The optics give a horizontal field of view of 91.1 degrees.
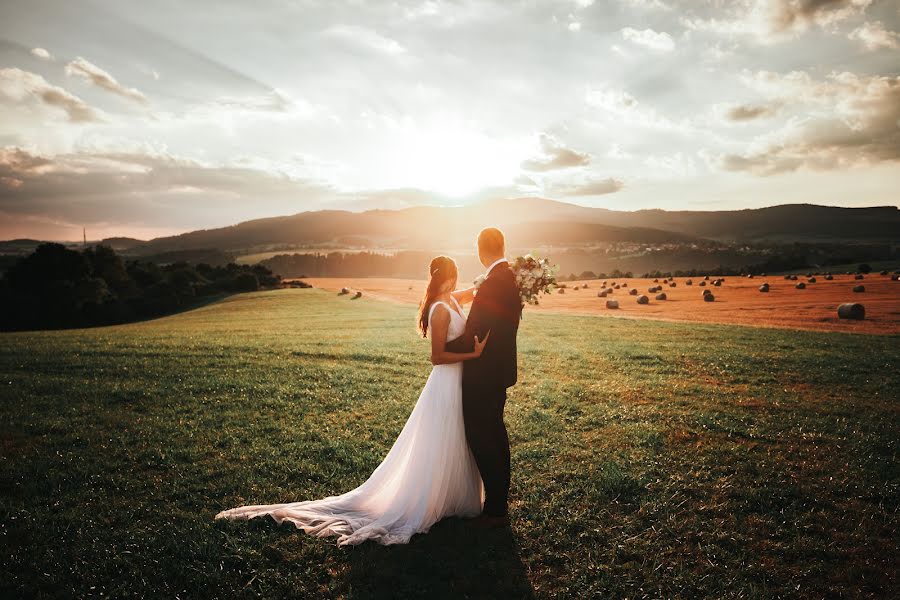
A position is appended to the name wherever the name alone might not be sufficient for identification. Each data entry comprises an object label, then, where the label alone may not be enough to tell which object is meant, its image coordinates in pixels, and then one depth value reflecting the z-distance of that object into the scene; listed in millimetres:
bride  5996
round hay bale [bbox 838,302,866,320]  32125
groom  5887
